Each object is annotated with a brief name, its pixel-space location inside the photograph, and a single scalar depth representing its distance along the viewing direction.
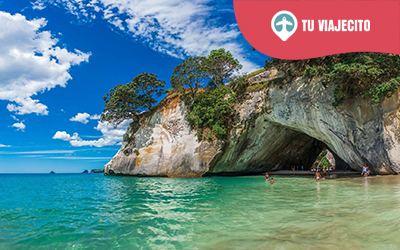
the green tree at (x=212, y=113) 26.50
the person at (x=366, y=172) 17.80
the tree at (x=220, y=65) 29.81
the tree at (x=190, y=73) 28.91
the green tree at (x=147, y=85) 32.06
